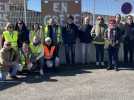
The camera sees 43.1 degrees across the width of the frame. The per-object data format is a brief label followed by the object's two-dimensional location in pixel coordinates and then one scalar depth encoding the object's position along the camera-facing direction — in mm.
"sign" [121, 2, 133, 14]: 6249
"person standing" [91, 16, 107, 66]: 5771
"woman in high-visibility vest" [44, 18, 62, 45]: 5781
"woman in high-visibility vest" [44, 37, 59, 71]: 5512
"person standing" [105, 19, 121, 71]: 5605
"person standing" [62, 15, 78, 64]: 5901
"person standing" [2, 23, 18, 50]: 5532
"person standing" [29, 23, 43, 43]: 5662
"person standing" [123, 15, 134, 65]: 5906
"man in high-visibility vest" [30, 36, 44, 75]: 5382
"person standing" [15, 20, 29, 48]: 5652
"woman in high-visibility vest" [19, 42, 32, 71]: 5351
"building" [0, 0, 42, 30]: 6202
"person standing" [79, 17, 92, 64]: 5937
